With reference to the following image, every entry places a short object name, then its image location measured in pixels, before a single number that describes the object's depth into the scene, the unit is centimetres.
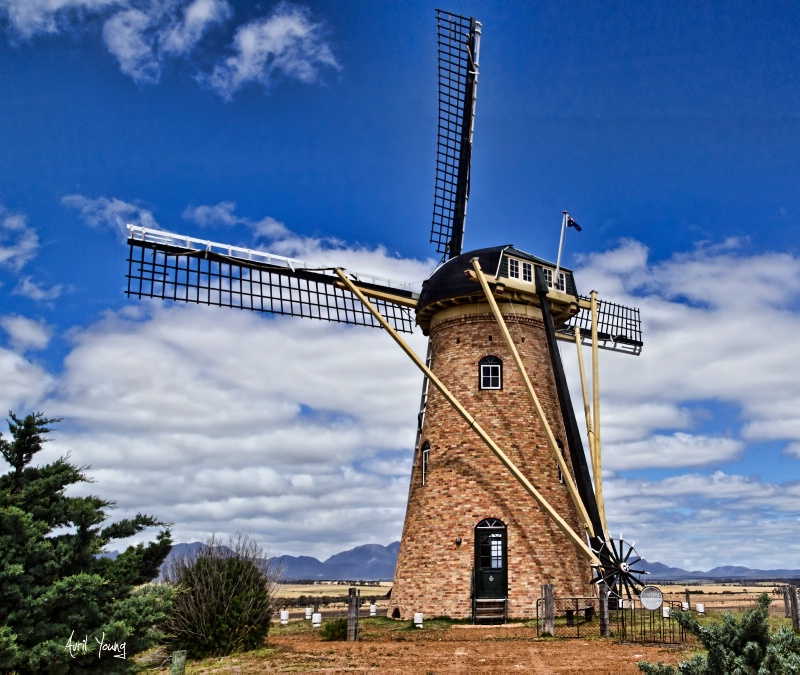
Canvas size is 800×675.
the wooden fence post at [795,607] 1952
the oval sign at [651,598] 1712
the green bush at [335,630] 1953
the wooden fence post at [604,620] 1869
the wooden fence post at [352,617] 1900
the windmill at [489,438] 2230
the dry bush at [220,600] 1672
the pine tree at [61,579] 880
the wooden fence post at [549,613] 1880
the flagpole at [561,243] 2512
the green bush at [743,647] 835
